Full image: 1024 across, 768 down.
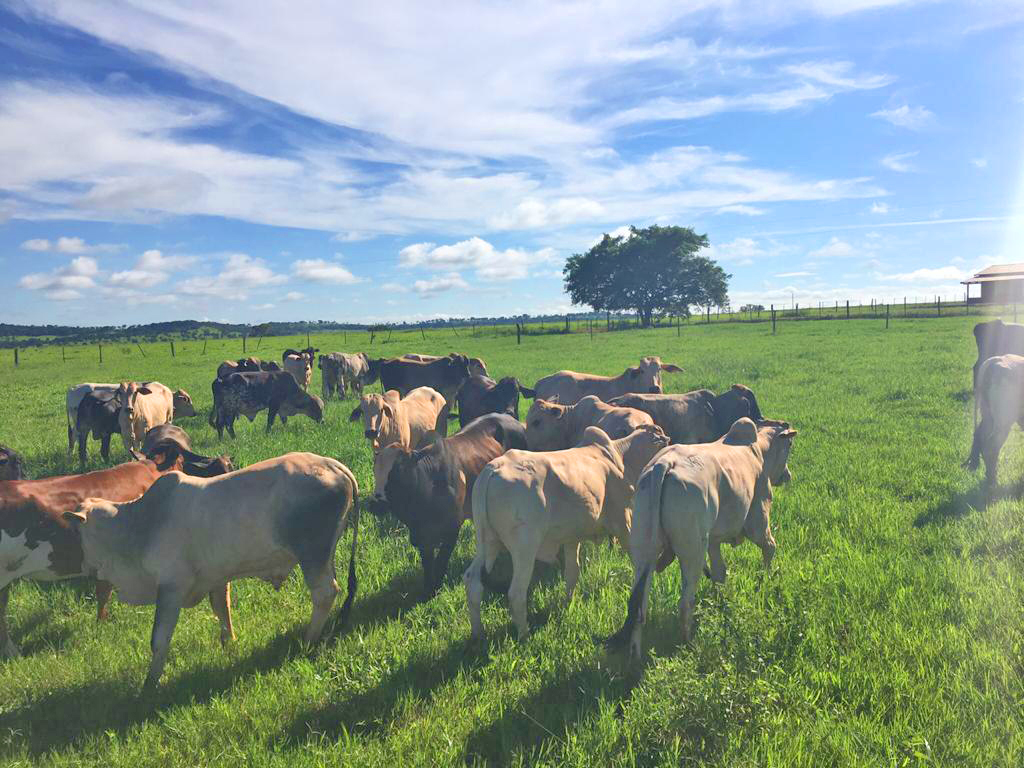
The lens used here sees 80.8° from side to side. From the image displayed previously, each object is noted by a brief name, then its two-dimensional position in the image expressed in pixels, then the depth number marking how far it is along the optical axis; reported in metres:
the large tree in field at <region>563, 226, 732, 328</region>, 76.12
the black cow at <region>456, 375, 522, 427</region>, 11.63
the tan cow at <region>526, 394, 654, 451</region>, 8.61
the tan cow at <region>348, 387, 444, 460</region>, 10.65
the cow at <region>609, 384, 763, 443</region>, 9.95
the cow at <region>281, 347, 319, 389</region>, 23.56
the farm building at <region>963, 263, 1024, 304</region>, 63.84
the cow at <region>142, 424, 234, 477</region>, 7.16
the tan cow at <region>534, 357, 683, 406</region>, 12.34
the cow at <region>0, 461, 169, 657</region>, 5.34
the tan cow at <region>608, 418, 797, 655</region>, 4.80
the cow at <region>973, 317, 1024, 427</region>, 12.71
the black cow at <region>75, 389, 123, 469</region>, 12.75
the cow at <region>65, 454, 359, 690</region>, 5.00
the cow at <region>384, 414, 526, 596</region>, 6.37
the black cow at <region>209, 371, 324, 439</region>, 16.28
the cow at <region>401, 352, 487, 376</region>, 18.12
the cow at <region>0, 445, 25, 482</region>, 7.60
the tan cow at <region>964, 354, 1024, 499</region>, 8.61
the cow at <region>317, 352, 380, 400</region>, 23.23
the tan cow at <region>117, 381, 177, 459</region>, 12.69
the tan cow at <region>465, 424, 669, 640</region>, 5.18
